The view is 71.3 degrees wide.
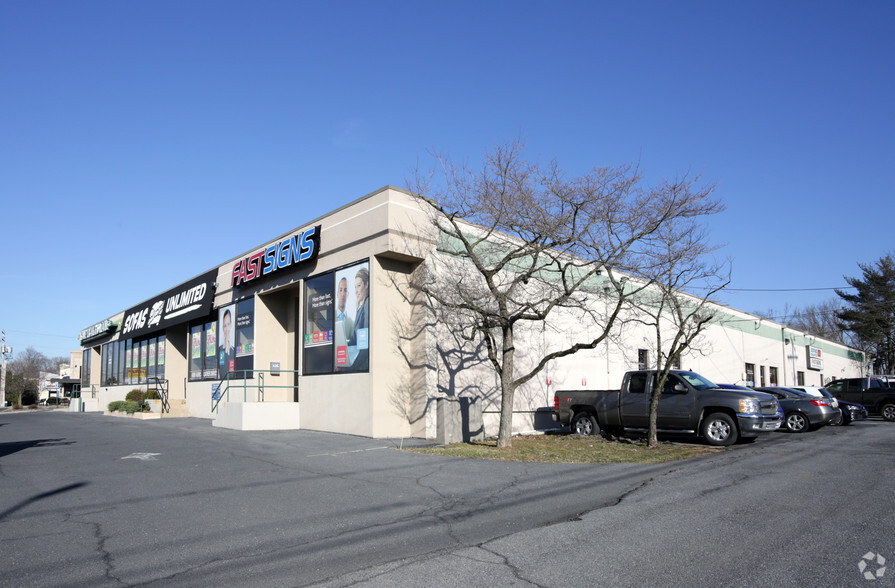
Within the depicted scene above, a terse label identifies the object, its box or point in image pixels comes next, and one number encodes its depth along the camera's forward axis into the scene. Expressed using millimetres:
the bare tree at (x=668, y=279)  16000
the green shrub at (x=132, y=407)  30439
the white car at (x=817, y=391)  22525
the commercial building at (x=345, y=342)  17906
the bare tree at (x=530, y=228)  15492
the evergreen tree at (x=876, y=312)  55594
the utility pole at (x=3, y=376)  68125
